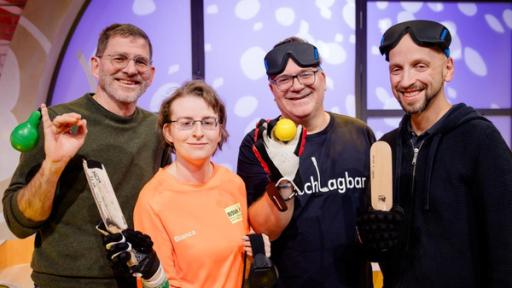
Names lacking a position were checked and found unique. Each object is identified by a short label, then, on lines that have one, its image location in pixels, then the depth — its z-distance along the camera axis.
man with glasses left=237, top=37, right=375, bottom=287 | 1.75
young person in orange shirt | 1.46
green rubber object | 1.48
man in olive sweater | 1.61
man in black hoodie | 1.41
